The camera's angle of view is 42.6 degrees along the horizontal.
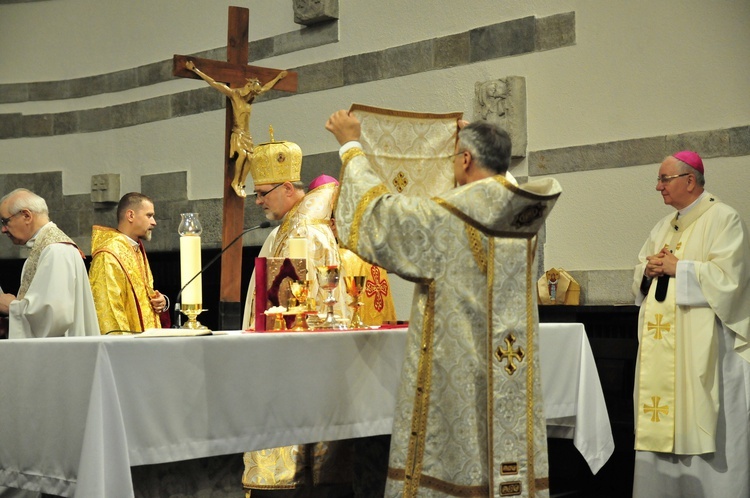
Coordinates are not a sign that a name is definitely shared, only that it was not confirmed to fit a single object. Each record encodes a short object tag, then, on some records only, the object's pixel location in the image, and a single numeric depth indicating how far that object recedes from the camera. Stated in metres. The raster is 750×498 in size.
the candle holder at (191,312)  3.43
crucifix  4.16
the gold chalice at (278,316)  3.61
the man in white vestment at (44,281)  4.55
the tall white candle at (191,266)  3.44
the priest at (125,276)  5.64
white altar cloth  2.83
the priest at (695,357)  5.44
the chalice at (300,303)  3.62
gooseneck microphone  3.37
